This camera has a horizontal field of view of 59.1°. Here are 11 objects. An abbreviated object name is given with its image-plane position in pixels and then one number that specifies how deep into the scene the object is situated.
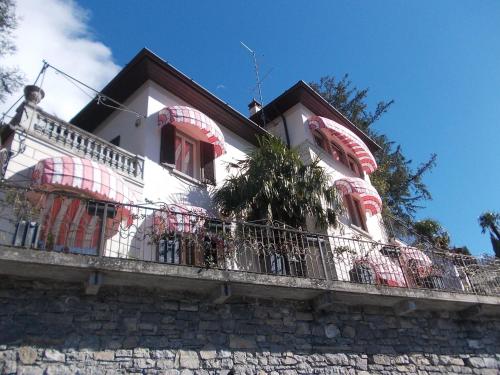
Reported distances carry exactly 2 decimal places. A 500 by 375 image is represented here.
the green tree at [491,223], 28.71
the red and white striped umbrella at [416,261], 11.29
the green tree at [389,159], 25.36
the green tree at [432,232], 17.77
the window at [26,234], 7.06
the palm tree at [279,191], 11.55
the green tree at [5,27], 12.02
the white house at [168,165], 8.56
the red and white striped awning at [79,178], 8.38
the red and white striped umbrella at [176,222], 8.66
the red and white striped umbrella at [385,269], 10.71
